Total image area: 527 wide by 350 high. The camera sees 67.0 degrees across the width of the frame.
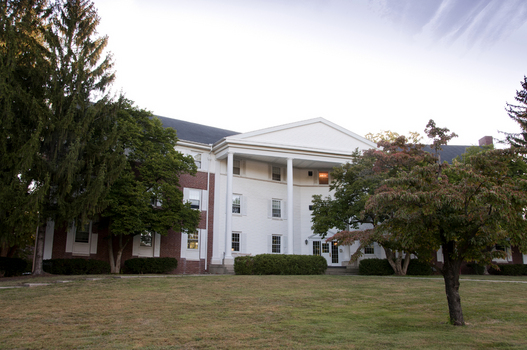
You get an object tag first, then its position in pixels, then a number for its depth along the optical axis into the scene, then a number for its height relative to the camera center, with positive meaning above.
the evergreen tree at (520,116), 26.52 +8.79
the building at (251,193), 26.64 +3.94
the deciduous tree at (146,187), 21.39 +3.24
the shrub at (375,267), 25.64 -1.26
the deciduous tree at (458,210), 7.33 +0.71
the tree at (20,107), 15.82 +5.72
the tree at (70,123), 17.30 +5.40
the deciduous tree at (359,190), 19.53 +3.24
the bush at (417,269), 26.03 -1.39
